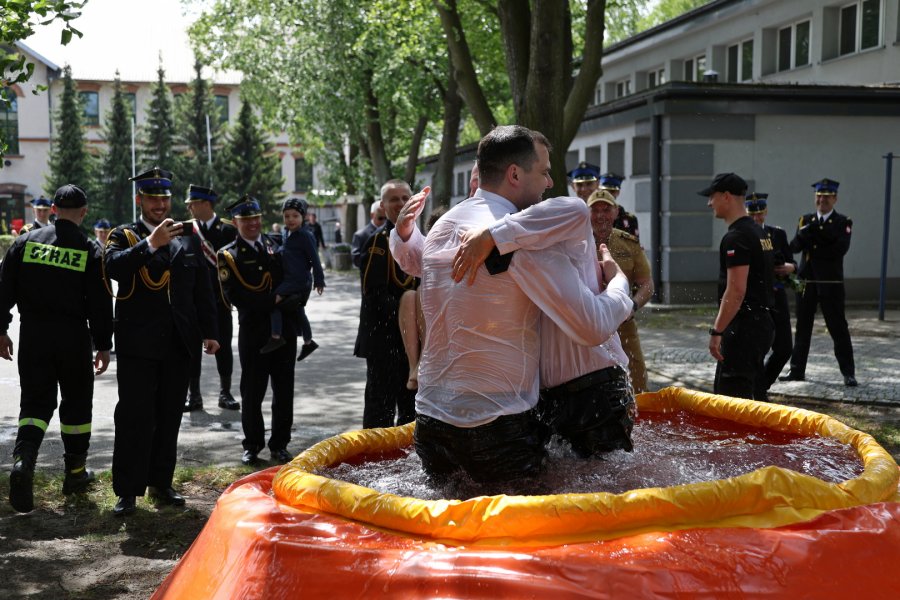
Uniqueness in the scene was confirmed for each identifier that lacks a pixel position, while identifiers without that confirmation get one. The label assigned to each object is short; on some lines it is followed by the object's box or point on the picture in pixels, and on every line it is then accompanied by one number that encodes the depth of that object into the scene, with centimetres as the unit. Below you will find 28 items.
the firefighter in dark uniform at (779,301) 979
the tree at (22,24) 733
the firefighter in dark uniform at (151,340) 670
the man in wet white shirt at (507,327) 356
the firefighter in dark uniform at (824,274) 1154
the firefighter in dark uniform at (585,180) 860
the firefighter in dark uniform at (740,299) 705
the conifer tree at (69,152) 6588
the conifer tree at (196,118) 7075
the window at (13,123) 6950
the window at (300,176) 8050
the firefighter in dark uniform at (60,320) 704
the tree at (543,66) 1279
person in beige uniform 731
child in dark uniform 858
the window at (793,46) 2998
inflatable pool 311
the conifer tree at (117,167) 6712
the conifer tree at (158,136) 6900
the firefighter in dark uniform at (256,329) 830
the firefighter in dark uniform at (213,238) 1056
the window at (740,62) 3228
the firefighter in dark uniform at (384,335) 761
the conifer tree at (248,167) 6562
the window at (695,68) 3441
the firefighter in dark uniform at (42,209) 1534
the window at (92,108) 7969
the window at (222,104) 7935
